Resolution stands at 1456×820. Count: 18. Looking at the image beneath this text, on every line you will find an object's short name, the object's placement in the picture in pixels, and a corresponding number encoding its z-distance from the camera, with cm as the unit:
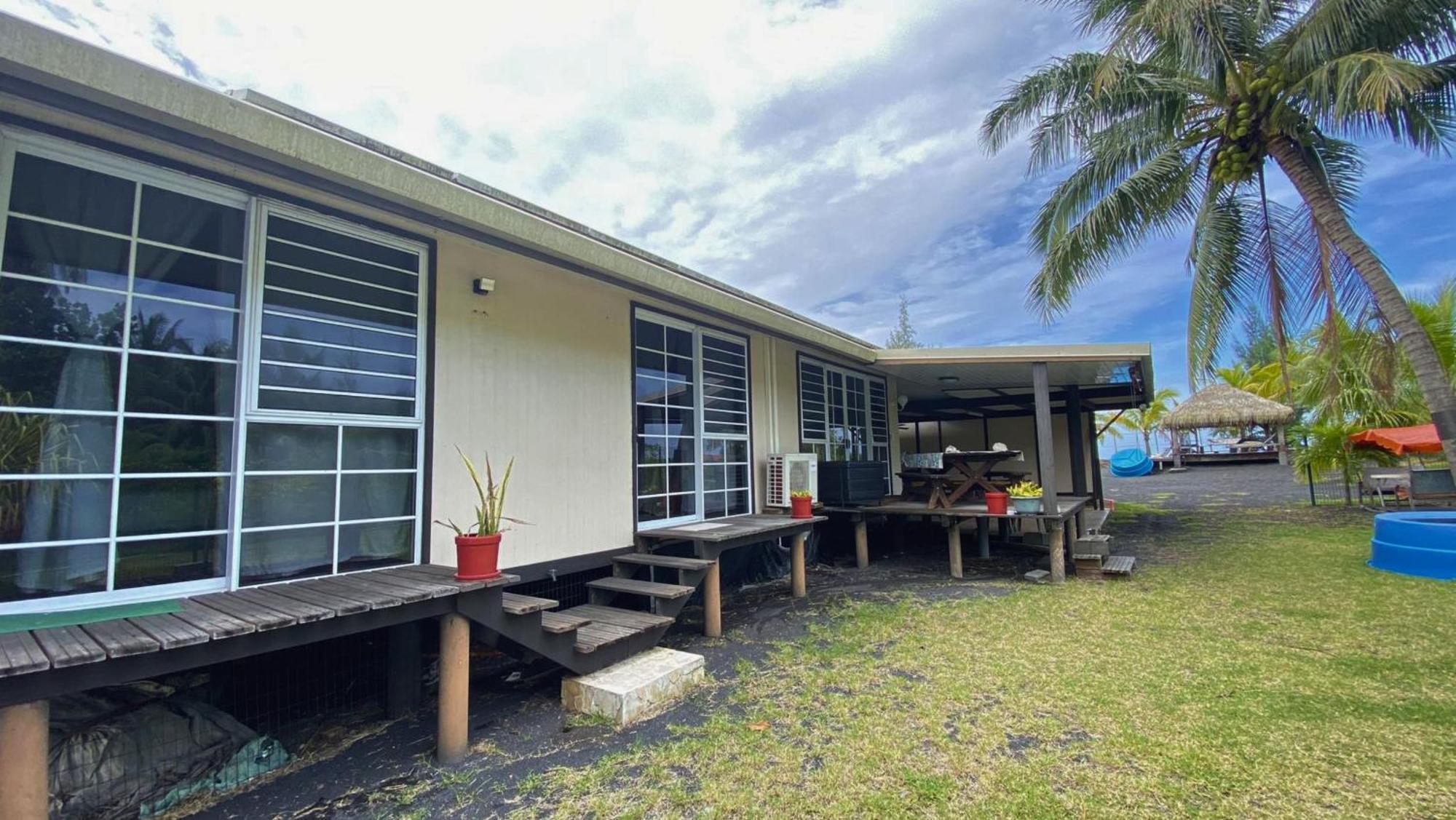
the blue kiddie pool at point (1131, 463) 2667
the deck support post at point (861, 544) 755
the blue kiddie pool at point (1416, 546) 599
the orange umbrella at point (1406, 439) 1032
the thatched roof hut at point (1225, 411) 1524
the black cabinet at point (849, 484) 745
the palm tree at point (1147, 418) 2589
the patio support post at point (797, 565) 594
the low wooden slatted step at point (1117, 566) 649
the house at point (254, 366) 237
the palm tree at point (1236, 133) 552
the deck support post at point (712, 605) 475
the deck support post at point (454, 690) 289
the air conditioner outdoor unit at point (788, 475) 683
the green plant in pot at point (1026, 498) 664
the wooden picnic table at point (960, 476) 718
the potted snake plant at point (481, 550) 303
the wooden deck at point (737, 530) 486
